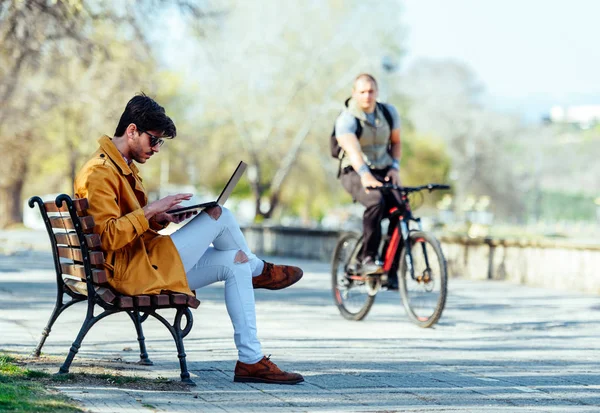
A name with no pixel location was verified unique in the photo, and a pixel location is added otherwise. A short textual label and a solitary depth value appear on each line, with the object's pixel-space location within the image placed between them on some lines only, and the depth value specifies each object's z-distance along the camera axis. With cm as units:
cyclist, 1356
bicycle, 1290
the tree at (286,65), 6300
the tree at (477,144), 13060
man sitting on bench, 819
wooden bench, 819
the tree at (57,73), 2365
